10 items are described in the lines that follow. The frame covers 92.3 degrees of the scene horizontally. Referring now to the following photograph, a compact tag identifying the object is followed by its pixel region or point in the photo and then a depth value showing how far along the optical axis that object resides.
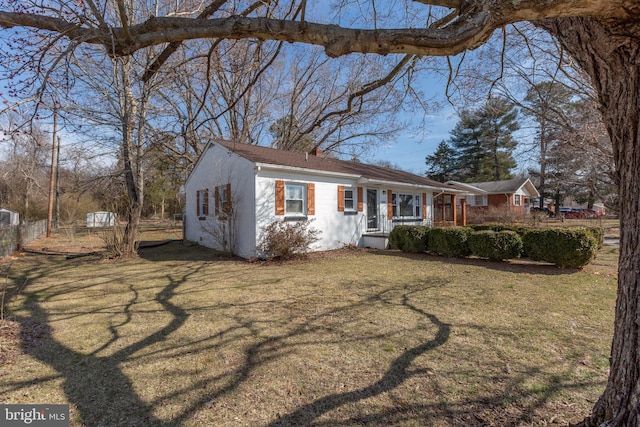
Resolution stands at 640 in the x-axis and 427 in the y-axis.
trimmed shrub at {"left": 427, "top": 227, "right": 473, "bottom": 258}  9.85
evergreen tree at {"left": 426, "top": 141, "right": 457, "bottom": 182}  40.38
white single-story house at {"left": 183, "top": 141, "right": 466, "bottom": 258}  10.58
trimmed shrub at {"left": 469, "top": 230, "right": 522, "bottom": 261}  8.79
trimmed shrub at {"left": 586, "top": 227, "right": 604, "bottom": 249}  10.37
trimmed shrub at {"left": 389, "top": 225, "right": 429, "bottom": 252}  11.02
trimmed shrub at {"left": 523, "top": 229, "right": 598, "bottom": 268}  7.67
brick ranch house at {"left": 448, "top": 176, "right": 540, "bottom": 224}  27.53
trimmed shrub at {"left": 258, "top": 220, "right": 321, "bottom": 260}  9.98
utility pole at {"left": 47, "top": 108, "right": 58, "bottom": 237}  18.97
